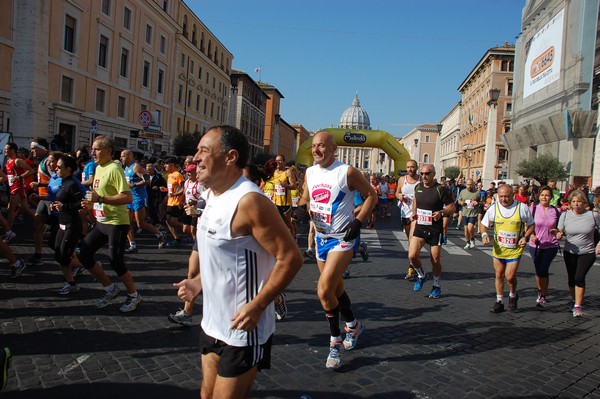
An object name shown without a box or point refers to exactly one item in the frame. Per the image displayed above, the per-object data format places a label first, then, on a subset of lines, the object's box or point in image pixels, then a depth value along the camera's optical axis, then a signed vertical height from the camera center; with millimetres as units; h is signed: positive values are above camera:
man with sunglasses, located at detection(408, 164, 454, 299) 7070 -213
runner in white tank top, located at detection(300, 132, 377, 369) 4395 -214
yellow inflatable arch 31609 +3876
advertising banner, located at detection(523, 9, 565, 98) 33125 +11889
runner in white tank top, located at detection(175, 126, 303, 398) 2270 -372
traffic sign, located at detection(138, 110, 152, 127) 15617 +2145
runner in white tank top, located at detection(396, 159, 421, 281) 8445 +169
